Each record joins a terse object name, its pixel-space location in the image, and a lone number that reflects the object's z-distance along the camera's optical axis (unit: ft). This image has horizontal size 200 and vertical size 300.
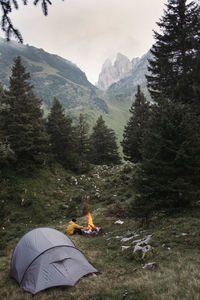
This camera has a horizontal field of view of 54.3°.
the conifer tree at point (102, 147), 148.66
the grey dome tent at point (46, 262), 20.40
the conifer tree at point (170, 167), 32.37
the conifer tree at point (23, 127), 70.13
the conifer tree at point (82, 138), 123.34
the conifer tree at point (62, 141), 100.12
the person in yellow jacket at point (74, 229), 42.24
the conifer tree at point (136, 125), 102.63
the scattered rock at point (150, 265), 19.54
